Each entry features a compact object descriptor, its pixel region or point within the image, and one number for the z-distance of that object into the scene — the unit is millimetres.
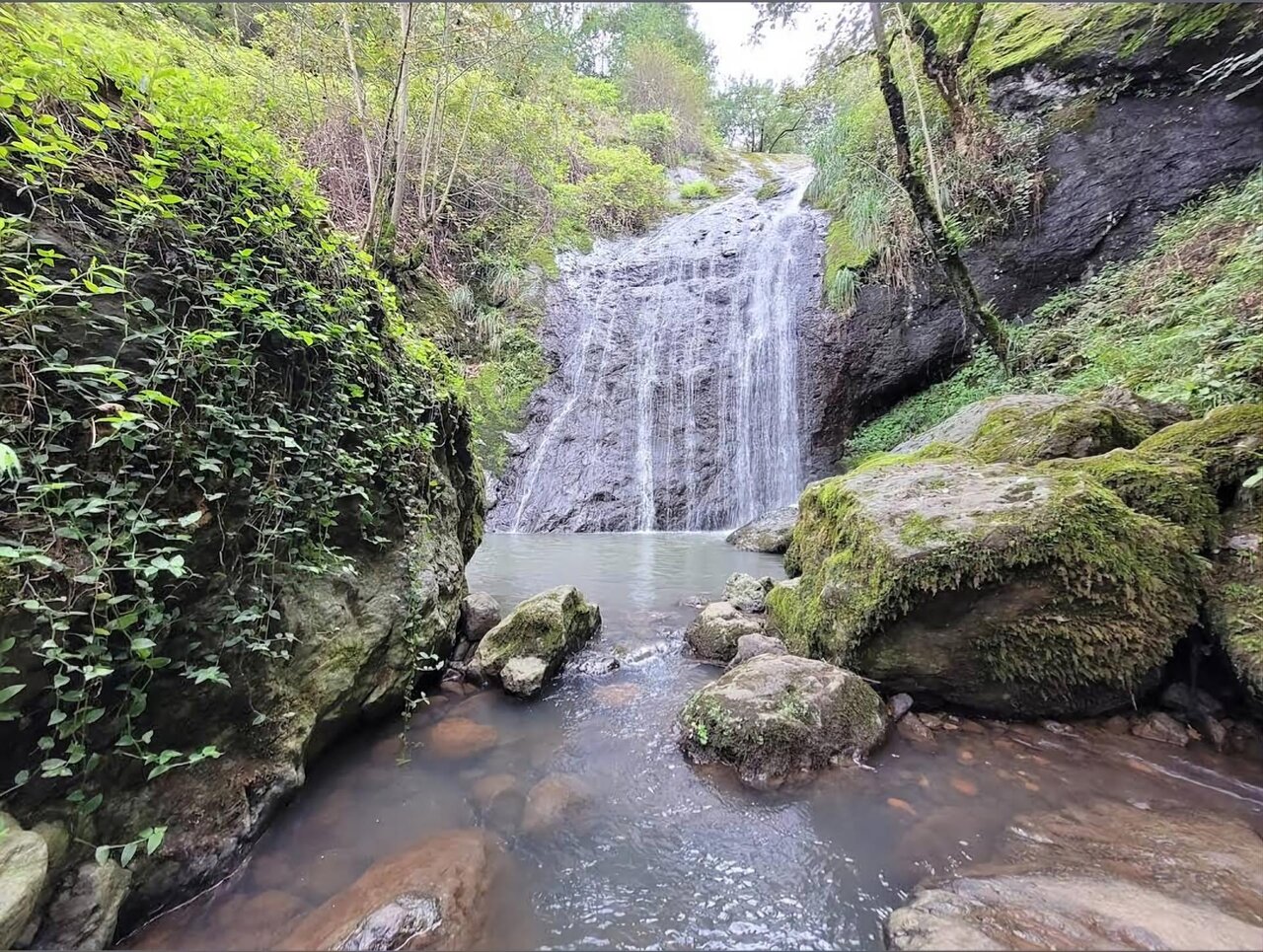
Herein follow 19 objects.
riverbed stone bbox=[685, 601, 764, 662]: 3992
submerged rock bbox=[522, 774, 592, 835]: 2367
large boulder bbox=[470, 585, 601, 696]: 3479
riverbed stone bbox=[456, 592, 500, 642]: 4035
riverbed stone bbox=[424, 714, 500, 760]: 2852
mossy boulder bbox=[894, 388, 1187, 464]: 3850
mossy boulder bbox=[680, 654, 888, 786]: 2625
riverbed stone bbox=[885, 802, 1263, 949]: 1495
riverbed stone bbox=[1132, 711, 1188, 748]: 2645
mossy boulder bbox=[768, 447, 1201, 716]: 2738
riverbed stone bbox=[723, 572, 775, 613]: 4832
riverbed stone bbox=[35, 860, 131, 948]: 1525
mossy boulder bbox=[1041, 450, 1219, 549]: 2854
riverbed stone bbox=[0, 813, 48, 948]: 1367
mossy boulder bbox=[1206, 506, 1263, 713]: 2434
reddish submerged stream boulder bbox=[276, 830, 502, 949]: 1733
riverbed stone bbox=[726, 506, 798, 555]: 8023
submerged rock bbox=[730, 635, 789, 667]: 3670
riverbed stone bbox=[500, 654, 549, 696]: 3408
